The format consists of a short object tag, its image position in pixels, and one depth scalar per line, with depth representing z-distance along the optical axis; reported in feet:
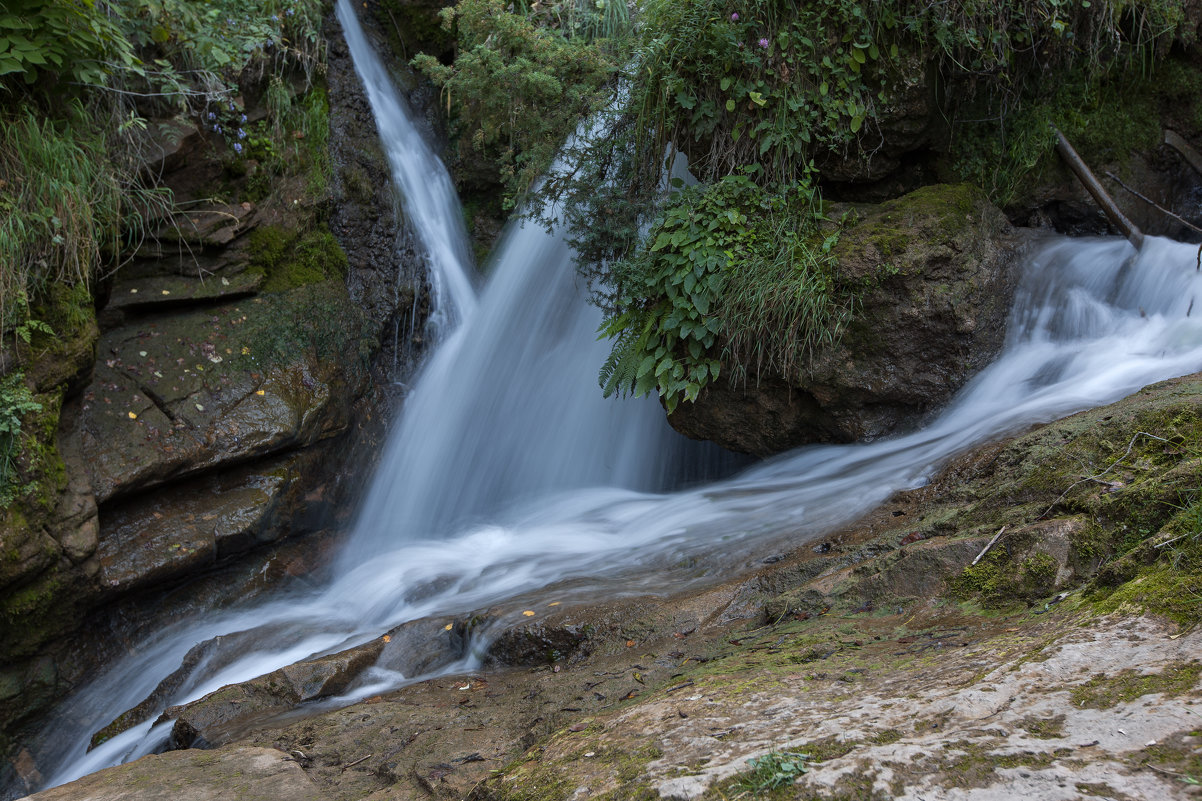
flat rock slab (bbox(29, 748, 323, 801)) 8.28
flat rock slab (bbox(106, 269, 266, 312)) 19.19
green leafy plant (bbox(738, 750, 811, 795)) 5.64
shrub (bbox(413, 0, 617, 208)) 19.75
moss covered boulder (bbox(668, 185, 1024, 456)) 16.84
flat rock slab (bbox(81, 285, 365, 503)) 17.65
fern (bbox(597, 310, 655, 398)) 17.48
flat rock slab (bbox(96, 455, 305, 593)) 17.24
